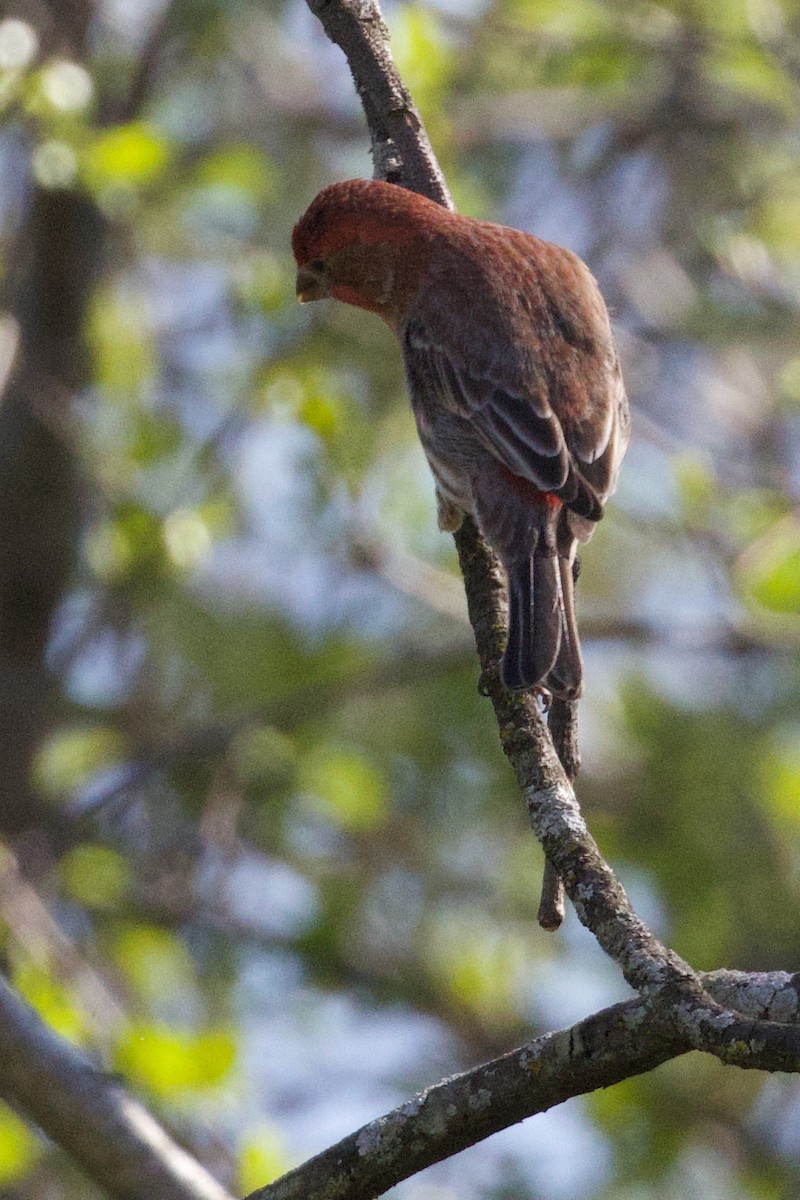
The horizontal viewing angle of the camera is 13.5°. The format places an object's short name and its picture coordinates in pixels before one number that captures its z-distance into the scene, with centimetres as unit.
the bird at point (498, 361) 884
